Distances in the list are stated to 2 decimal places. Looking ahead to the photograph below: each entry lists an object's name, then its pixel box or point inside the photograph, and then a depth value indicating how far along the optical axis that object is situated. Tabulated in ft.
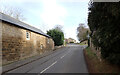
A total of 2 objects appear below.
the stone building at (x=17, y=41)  29.79
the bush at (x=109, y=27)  14.26
